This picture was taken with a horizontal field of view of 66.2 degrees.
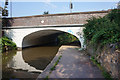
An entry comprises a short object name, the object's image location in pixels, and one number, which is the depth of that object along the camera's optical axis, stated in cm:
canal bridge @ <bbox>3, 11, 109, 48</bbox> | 828
